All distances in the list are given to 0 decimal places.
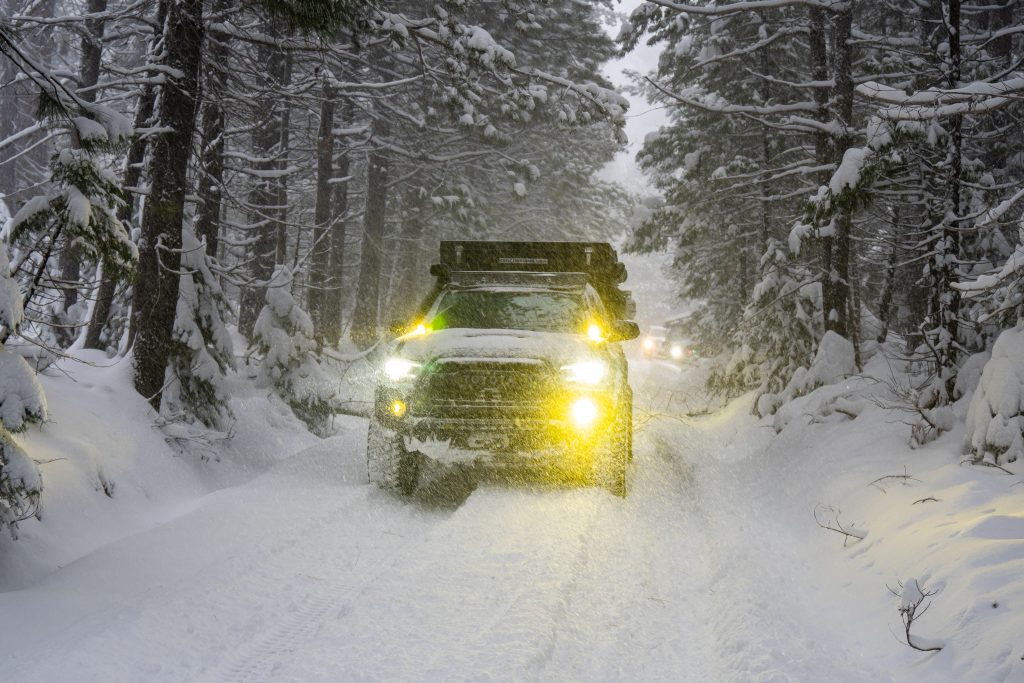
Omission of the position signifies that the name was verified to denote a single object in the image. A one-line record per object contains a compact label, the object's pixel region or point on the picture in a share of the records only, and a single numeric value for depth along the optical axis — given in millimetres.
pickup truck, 6438
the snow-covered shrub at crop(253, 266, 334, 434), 11227
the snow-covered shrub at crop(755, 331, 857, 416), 10703
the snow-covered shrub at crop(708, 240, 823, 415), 13320
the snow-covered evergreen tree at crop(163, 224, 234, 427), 8641
